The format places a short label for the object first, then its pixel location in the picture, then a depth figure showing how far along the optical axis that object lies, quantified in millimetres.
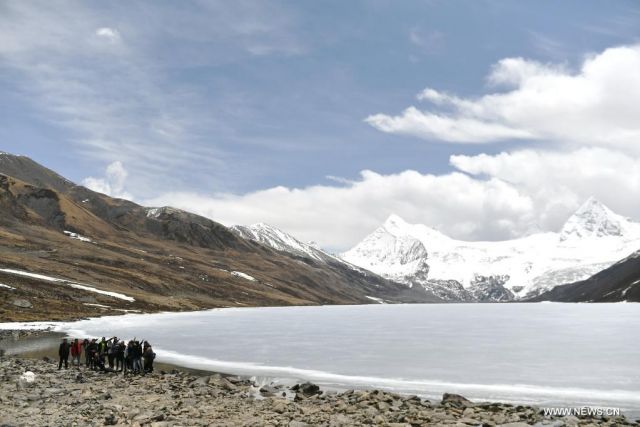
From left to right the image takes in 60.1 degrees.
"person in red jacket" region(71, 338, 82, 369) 43375
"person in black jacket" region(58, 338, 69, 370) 40156
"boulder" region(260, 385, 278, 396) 31898
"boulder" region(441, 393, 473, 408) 27828
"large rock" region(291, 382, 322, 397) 31902
